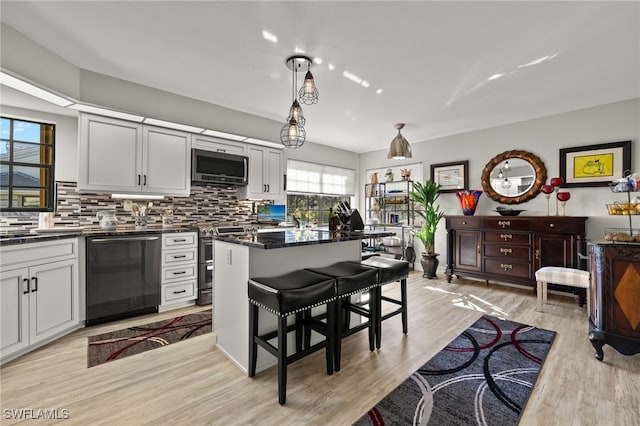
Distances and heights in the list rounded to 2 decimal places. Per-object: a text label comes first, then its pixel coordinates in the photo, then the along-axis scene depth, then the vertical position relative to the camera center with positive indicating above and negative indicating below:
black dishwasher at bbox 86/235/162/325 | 2.84 -0.65
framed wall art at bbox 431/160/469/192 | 4.99 +0.71
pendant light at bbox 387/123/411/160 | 4.36 +0.99
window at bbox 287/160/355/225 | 5.51 +0.55
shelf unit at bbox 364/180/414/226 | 5.89 +0.26
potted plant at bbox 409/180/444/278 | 4.96 -0.19
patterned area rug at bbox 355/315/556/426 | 1.63 -1.13
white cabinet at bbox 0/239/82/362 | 2.14 -0.66
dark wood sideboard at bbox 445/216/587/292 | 3.66 -0.43
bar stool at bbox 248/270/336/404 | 1.72 -0.57
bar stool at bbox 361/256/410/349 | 2.39 -0.53
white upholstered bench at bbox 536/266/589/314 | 3.13 -0.70
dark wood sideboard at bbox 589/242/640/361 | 2.14 -0.63
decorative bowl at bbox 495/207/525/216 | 4.22 +0.04
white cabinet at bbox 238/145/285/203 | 4.37 +0.61
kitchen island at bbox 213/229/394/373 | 2.04 -0.41
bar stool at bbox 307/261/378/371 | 2.05 -0.52
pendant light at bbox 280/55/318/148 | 2.65 +0.87
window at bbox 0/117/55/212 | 2.92 +0.51
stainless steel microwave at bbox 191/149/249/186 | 3.75 +0.64
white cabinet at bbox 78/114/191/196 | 3.01 +0.64
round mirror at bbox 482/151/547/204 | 4.27 +0.59
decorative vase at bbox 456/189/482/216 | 4.68 +0.23
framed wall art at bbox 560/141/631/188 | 3.62 +0.68
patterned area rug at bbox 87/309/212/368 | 2.33 -1.12
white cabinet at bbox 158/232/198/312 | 3.30 -0.65
